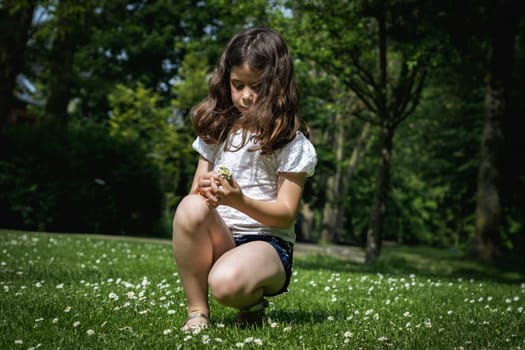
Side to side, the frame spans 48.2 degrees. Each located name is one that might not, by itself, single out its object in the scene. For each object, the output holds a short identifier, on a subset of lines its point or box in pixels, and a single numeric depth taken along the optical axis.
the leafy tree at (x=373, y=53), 9.92
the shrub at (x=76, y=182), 14.91
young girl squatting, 3.17
